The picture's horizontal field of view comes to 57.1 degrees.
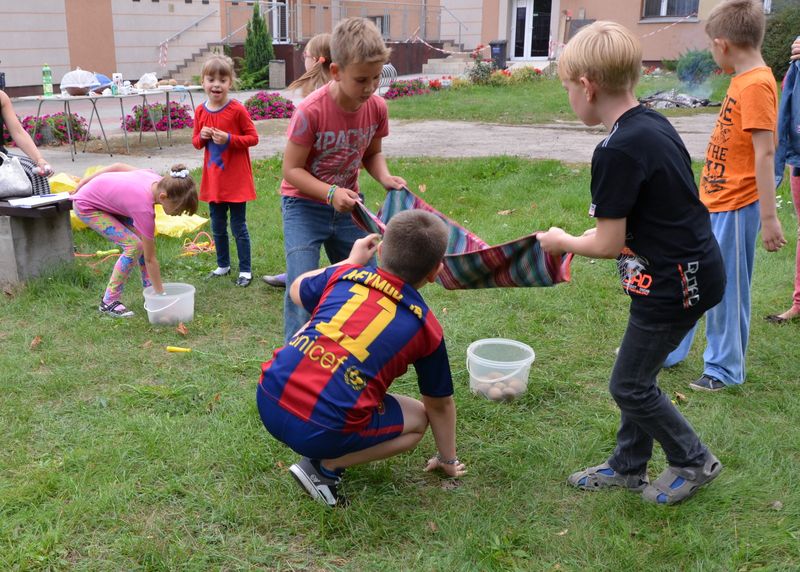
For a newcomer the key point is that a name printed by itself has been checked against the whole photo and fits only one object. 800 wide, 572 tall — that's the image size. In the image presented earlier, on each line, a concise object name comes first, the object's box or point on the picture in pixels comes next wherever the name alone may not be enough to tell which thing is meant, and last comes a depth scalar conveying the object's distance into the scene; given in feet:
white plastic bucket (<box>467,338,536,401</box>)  12.79
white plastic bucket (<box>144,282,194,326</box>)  16.53
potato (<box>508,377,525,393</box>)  12.89
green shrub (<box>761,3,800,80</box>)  60.70
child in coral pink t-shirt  11.21
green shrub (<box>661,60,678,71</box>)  78.86
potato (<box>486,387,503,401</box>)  12.92
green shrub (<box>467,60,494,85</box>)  74.95
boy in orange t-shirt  11.73
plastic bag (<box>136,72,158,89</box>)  42.01
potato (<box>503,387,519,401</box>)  12.92
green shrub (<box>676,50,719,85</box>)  67.84
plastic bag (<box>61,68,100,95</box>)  38.34
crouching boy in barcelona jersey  9.04
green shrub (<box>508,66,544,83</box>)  77.51
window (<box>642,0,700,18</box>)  83.20
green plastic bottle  39.13
